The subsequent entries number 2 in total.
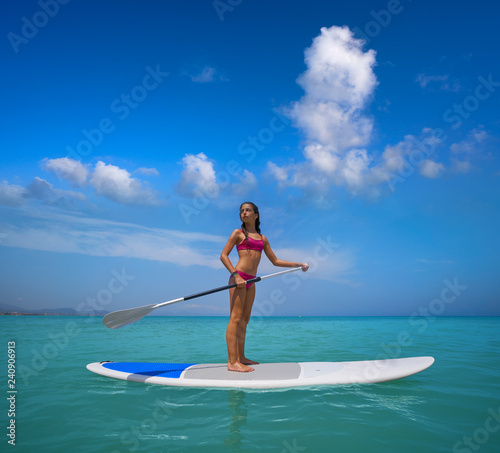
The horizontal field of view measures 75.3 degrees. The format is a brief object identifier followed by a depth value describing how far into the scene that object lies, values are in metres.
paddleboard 4.27
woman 4.86
